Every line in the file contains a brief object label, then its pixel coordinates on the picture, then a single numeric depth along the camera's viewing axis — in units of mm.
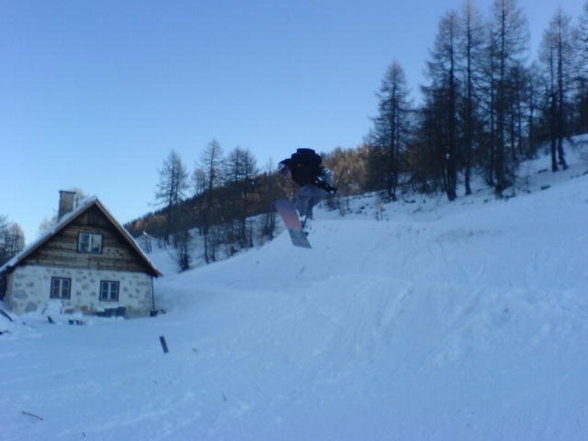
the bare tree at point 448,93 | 33500
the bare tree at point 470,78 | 33000
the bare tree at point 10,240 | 60075
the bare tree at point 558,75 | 32844
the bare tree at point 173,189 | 56844
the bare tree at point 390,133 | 36725
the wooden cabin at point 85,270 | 23781
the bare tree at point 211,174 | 53125
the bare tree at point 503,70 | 32094
